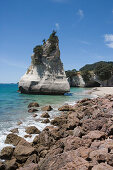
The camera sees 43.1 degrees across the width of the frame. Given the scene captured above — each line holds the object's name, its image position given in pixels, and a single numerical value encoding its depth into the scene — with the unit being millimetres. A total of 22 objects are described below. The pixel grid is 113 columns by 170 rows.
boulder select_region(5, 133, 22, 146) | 8361
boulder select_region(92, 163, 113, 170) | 4262
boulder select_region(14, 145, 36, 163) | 6641
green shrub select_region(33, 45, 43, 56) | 38400
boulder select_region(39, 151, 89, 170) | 4520
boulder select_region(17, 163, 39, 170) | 5134
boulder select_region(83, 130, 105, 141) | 7060
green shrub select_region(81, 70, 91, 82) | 79694
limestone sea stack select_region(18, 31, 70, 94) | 35594
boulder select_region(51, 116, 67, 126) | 11930
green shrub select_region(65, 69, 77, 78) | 87781
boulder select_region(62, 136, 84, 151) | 6366
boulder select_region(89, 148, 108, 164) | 4892
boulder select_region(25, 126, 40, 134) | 9957
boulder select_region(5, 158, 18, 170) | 5980
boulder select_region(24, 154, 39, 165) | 6262
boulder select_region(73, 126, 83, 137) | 8125
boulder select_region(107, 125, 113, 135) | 7705
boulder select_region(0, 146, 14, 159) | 6879
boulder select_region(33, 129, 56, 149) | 7694
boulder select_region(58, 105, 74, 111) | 17875
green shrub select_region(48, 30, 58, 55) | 37594
